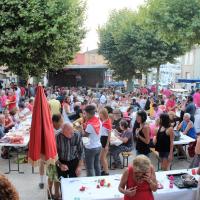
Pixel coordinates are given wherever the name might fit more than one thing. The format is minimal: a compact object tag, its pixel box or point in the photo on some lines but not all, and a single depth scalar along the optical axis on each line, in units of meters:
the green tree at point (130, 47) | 28.25
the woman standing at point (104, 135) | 8.32
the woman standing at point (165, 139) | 7.68
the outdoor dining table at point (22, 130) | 9.25
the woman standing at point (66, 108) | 13.34
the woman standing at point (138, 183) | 4.84
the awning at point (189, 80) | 29.60
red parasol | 5.69
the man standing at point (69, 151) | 6.42
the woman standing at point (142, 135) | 7.70
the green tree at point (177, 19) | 16.47
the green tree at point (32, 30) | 13.90
